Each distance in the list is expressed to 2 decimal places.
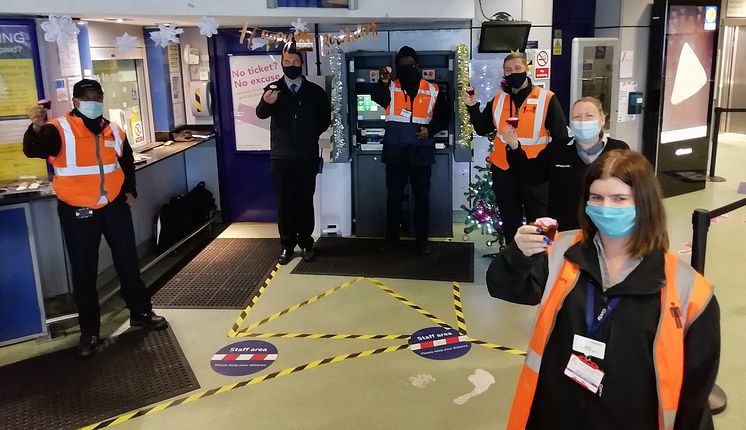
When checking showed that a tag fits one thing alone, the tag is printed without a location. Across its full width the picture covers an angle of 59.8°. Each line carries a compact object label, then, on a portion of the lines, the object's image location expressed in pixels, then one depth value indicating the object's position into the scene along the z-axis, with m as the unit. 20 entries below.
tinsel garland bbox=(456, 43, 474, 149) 5.84
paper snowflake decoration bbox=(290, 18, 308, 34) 4.99
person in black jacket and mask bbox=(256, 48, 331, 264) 5.38
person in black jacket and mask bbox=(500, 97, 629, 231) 3.41
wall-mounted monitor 6.08
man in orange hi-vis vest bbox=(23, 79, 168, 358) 3.92
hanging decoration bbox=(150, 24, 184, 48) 4.63
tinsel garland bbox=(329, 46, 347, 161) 5.91
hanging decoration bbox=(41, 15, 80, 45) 4.23
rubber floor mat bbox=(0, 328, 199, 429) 3.42
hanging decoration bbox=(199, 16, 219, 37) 4.64
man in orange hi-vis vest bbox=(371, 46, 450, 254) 5.57
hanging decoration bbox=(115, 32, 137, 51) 4.63
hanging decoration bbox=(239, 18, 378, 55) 5.45
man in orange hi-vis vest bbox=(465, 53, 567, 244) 4.46
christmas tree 5.57
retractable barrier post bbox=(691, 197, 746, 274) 2.93
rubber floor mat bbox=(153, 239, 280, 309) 4.89
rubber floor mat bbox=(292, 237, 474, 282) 5.37
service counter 4.12
